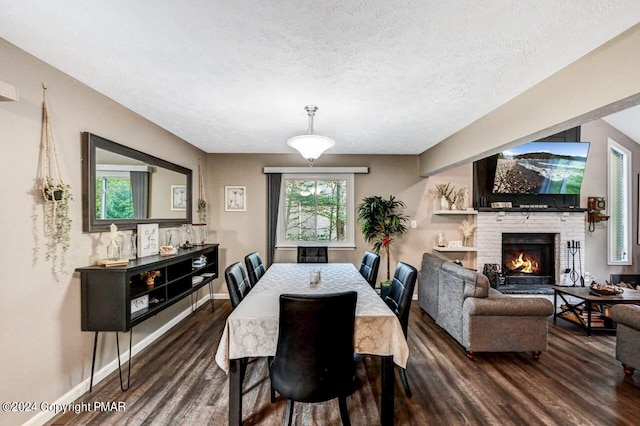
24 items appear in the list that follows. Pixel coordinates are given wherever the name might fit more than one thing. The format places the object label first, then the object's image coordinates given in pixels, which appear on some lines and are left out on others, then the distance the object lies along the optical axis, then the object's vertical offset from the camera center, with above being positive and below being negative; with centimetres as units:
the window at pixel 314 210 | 507 +6
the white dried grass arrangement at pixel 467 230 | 500 -28
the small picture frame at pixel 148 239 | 299 -28
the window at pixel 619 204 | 511 +17
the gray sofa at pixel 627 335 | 250 -108
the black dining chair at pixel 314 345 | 164 -76
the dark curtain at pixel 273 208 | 494 +9
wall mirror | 243 +26
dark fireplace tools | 498 -79
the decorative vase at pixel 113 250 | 255 -33
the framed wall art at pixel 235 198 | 499 +26
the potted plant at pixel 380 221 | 471 -12
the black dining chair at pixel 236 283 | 228 -57
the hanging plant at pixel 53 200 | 204 +9
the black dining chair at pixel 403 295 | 225 -66
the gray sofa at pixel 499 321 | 286 -106
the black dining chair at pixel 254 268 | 310 -61
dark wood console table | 228 -69
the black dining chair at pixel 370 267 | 327 -63
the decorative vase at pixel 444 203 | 497 +18
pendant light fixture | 262 +65
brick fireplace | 498 -28
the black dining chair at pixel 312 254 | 425 -60
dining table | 187 -84
